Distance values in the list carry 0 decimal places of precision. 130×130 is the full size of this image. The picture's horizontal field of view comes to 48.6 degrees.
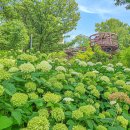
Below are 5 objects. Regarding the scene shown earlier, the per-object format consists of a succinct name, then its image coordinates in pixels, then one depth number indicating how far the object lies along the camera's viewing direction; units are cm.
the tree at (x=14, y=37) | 778
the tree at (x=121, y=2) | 566
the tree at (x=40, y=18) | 1023
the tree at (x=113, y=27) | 1787
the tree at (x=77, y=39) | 1196
